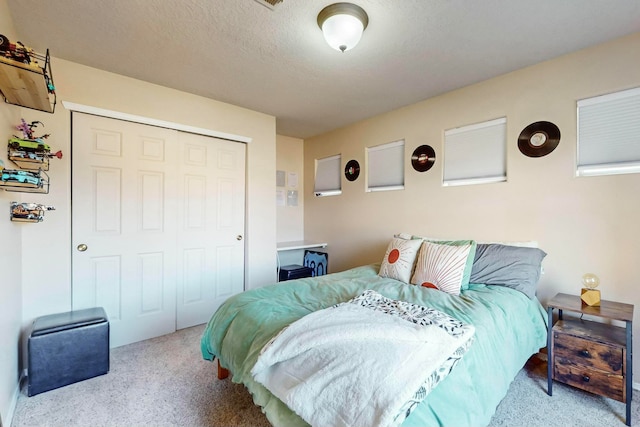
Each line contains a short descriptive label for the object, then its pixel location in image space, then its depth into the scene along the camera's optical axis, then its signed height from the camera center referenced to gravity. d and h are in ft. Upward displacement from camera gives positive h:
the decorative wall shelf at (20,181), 4.85 +0.62
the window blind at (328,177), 13.41 +1.90
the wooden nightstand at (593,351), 5.41 -2.74
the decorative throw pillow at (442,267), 6.77 -1.28
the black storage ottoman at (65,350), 6.12 -3.04
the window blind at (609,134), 6.36 +1.90
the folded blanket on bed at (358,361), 3.19 -1.84
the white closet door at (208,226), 9.61 -0.36
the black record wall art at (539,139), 7.29 +2.03
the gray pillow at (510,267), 6.67 -1.26
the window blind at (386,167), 10.93 +1.96
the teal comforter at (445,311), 3.65 -2.11
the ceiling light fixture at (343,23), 5.39 +3.71
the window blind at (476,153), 8.36 +1.93
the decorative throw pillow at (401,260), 7.81 -1.27
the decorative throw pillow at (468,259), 7.00 -1.11
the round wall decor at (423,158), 9.81 +2.03
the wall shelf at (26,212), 5.74 +0.08
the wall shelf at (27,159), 5.89 +1.21
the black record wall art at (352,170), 12.40 +2.02
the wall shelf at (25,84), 4.43 +2.26
